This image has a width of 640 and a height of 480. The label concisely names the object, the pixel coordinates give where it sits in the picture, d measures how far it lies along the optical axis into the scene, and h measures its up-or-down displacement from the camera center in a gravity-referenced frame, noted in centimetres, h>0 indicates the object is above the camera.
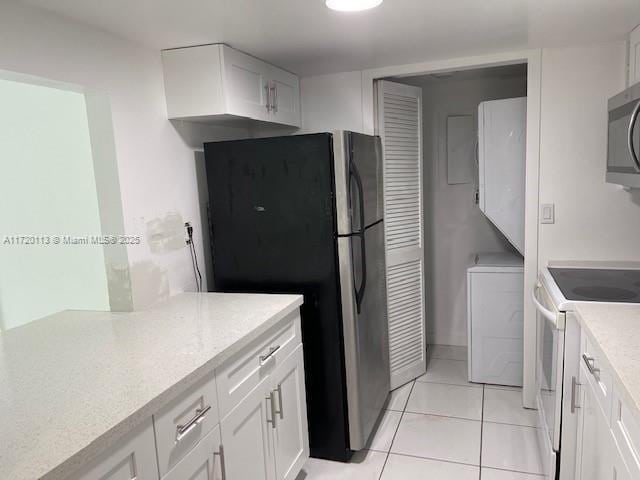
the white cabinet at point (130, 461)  105 -64
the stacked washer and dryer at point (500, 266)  284 -62
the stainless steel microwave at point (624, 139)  168 +8
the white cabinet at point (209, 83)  215 +45
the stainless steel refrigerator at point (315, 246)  219 -32
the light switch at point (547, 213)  260 -26
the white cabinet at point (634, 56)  214 +47
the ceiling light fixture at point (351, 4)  163 +58
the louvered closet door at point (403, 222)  290 -32
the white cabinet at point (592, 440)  146 -92
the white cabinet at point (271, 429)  164 -95
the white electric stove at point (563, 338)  186 -71
